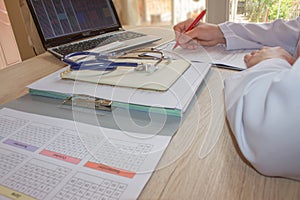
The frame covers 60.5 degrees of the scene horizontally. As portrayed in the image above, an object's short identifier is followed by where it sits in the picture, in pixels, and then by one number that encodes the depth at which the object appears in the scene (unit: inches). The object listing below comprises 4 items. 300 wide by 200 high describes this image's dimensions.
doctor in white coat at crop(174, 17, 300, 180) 11.7
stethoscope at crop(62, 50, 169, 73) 22.2
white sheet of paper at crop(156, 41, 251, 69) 26.2
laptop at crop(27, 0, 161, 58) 31.3
